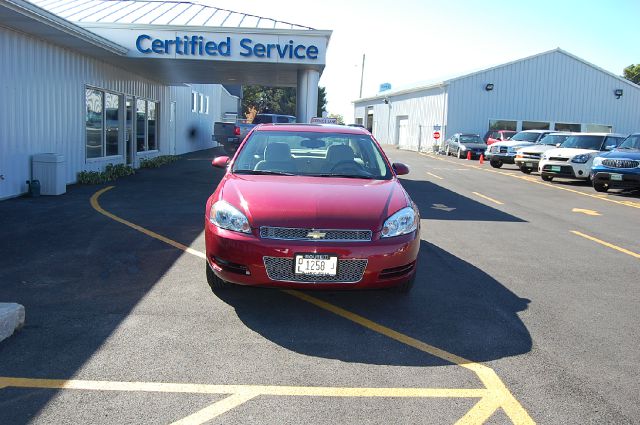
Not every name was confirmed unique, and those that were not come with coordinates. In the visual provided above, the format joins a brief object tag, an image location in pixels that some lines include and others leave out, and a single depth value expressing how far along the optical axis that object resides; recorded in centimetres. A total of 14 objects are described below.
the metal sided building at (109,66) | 1126
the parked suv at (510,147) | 2569
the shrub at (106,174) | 1444
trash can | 1184
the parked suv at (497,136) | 3228
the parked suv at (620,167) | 1558
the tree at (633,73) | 6731
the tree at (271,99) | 7775
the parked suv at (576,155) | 1861
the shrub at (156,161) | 2037
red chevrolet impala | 464
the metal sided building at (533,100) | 3872
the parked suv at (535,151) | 2234
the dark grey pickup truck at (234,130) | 2594
